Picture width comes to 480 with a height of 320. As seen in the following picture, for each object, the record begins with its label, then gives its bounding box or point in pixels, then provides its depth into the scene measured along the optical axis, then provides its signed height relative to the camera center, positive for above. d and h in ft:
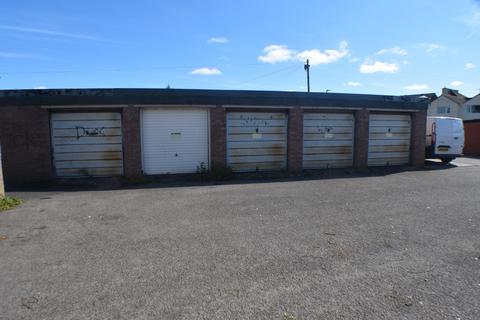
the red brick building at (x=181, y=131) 36.52 +0.16
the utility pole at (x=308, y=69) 116.89 +22.13
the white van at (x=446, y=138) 51.24 -1.05
